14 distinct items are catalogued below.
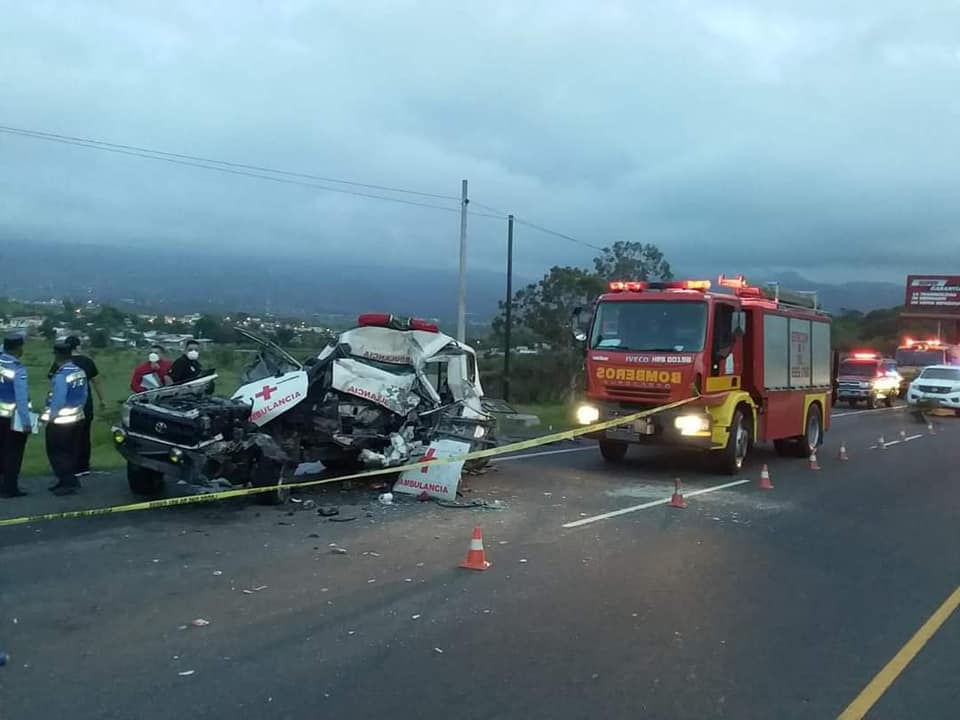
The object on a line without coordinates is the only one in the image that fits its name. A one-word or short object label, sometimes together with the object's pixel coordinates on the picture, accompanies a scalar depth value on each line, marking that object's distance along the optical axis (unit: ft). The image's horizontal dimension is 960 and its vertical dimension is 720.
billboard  127.54
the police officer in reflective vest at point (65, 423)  30.60
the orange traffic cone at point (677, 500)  33.22
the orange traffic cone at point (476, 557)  23.45
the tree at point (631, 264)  103.91
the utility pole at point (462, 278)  72.08
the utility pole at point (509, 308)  71.51
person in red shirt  39.34
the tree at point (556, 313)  99.19
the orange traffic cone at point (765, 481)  39.09
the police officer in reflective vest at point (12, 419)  29.99
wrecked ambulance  29.50
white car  89.97
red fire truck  40.78
